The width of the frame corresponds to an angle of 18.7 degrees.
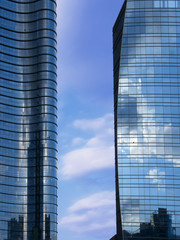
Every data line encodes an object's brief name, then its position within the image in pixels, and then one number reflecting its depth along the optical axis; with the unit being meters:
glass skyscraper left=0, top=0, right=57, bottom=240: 193.38
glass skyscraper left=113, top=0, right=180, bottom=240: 151.00
